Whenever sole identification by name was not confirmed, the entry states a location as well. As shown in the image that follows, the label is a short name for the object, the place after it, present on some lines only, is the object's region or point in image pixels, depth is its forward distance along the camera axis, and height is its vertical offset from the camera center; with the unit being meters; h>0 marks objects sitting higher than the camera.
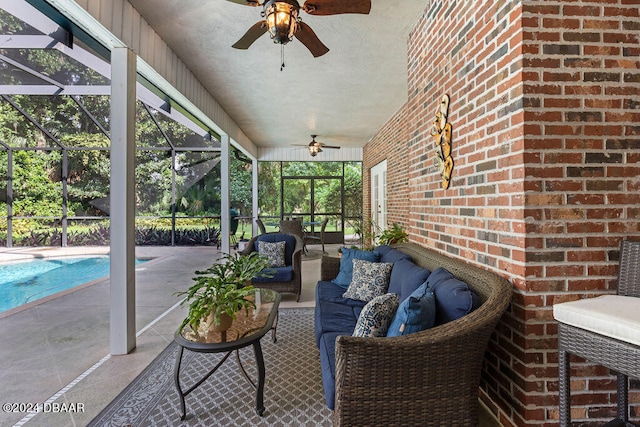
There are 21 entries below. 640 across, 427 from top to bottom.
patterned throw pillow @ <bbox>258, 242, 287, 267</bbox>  4.01 -0.52
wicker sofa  1.24 -0.68
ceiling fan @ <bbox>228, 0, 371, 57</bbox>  1.93 +1.32
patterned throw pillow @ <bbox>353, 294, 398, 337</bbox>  1.57 -0.55
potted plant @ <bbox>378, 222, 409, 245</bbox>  3.70 -0.30
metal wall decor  2.24 +0.54
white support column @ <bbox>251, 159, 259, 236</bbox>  9.09 +0.73
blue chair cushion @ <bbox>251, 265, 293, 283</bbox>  3.73 -0.79
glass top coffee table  1.72 -0.74
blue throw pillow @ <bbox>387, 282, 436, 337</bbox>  1.43 -0.50
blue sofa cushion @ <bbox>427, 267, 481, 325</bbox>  1.50 -0.44
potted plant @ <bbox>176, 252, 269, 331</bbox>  1.79 -0.54
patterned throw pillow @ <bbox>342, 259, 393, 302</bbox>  2.62 -0.60
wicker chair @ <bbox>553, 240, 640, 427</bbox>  1.12 -0.49
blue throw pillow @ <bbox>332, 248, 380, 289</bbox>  3.03 -0.50
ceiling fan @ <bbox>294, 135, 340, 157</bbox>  6.95 +1.50
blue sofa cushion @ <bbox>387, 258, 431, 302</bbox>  2.03 -0.47
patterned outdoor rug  1.75 -1.18
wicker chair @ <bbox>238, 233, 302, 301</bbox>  3.74 -0.87
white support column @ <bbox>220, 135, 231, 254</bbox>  5.64 +0.33
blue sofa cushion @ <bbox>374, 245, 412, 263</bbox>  2.69 -0.39
